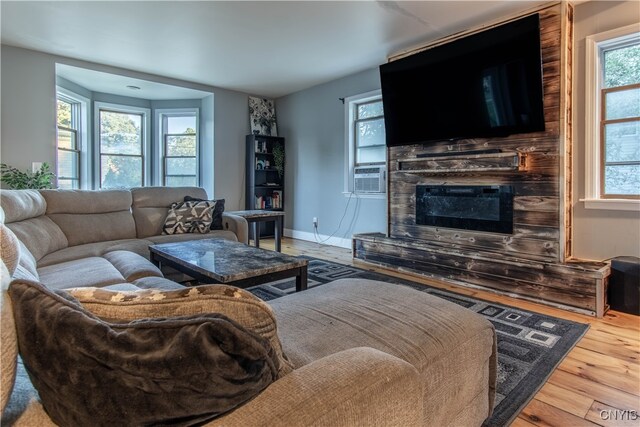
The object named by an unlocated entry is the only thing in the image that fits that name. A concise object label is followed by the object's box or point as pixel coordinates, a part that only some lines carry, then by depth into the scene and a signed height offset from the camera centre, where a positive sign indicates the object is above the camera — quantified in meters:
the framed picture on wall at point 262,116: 6.27 +1.53
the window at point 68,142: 5.03 +0.88
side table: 4.25 -0.19
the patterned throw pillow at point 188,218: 3.67 -0.16
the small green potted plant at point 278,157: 6.27 +0.80
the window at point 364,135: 4.83 +0.94
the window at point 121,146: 5.70 +0.92
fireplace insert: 3.38 -0.05
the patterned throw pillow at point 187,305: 0.68 -0.20
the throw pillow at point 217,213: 3.87 -0.11
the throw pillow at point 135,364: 0.58 -0.26
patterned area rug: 1.63 -0.84
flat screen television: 3.10 +1.12
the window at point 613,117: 2.89 +0.69
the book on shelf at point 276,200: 6.33 +0.04
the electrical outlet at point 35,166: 4.19 +0.43
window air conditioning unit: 4.73 +0.32
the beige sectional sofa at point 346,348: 0.66 -0.41
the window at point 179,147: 6.21 +0.96
